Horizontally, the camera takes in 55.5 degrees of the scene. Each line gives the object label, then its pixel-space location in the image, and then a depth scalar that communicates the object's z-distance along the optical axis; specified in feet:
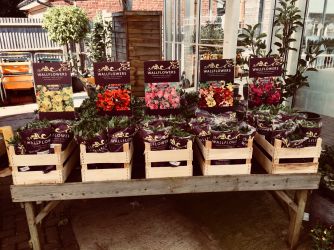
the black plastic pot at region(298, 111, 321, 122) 10.75
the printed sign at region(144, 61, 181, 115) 9.80
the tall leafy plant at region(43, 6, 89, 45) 32.01
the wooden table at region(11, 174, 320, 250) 8.52
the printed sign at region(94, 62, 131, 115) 9.75
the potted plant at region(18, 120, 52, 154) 8.29
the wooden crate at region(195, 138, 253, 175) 8.76
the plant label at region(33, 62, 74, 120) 9.38
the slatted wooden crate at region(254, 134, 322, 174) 8.81
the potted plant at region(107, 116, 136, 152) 8.48
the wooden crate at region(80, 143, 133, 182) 8.43
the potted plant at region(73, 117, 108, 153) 8.38
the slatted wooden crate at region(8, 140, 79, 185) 8.27
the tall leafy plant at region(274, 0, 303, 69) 12.99
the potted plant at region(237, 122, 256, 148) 8.73
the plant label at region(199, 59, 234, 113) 10.11
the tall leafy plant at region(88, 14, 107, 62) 33.47
